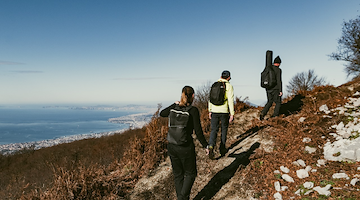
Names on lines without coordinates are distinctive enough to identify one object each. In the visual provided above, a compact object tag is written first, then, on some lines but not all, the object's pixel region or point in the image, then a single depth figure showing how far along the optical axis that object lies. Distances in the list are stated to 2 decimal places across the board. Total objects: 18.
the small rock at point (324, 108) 5.99
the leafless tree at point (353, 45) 23.02
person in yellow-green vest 4.35
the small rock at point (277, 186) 3.30
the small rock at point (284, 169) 3.73
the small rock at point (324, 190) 2.81
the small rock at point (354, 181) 2.83
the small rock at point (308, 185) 3.11
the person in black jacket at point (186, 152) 2.86
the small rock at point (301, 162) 3.78
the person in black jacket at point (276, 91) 5.71
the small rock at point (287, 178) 3.46
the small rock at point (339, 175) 3.08
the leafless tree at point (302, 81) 43.73
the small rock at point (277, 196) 3.11
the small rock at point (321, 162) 3.68
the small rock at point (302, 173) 3.45
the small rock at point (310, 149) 4.18
